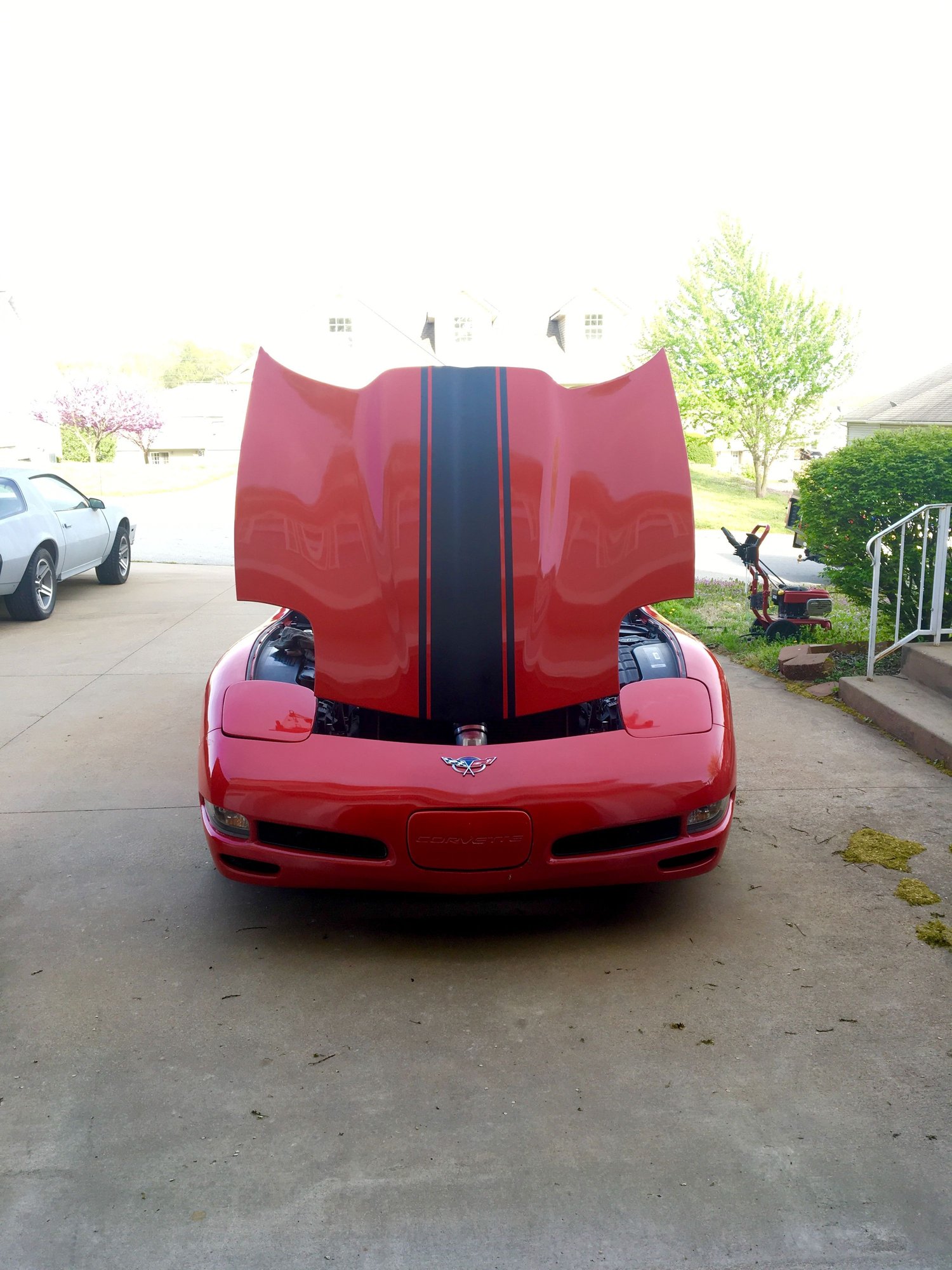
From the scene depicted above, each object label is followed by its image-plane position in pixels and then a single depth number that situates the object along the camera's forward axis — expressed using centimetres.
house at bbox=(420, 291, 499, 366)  3900
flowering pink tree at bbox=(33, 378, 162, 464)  4800
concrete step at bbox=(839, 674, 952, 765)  515
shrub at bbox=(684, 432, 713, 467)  3262
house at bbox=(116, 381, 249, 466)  5991
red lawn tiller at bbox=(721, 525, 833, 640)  798
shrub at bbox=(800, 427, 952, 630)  662
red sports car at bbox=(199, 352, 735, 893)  313
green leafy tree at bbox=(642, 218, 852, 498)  2914
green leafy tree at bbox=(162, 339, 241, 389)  9231
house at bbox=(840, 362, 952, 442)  3172
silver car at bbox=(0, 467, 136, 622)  948
